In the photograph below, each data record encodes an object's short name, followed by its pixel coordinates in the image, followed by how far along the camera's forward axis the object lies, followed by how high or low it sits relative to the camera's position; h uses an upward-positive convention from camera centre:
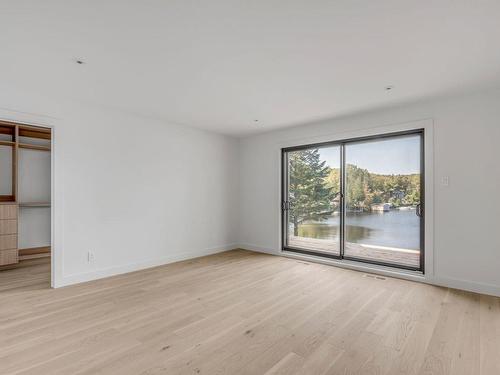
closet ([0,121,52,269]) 4.47 -0.08
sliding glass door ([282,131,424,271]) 4.06 -0.18
